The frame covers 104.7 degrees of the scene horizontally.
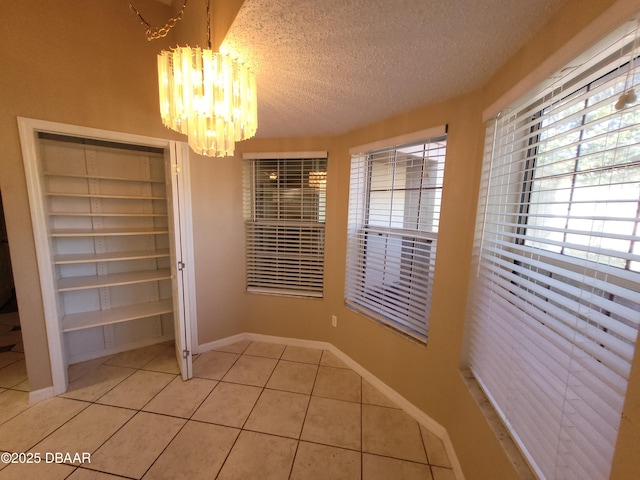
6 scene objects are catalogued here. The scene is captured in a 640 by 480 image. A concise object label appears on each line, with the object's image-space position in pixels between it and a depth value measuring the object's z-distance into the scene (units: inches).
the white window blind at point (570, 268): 25.9
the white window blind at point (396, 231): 66.6
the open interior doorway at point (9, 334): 81.2
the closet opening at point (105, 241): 72.0
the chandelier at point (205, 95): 38.7
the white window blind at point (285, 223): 98.6
